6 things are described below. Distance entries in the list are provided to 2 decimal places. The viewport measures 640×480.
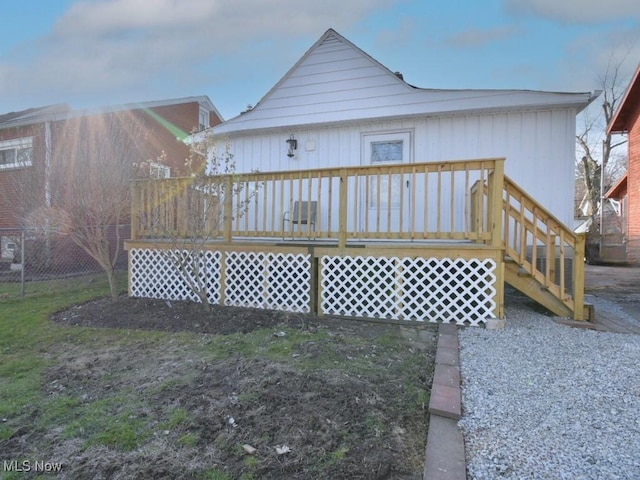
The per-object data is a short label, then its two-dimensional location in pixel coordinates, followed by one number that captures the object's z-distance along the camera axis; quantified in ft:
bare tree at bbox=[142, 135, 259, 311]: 15.03
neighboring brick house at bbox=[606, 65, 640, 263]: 42.50
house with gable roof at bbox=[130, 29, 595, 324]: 14.57
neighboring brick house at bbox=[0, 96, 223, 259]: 23.11
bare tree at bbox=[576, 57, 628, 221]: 71.77
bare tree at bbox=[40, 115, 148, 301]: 17.48
